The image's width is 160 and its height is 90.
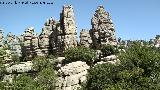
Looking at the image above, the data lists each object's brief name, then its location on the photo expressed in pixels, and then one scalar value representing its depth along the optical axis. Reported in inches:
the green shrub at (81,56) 1988.0
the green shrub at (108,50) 2081.0
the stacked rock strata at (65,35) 2211.9
